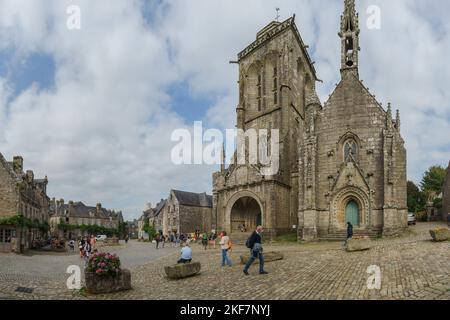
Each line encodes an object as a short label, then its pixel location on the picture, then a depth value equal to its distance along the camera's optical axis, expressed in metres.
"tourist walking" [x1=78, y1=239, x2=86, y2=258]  23.61
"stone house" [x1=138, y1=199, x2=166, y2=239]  65.00
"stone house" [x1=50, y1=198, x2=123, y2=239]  70.25
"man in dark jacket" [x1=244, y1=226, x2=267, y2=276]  11.94
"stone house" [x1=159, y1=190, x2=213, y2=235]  55.78
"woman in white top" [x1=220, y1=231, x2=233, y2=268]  14.89
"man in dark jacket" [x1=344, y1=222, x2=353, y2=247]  19.62
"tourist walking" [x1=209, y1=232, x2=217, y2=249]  28.89
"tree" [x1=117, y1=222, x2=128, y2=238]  86.69
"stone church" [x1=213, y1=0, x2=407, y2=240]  23.58
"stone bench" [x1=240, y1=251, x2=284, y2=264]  14.76
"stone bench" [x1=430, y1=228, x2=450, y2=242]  16.28
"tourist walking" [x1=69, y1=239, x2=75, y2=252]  33.19
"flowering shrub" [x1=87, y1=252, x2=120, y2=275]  10.70
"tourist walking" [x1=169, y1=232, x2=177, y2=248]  37.34
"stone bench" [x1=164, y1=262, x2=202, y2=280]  12.51
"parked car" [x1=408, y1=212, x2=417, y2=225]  32.09
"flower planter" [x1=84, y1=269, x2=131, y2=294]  10.64
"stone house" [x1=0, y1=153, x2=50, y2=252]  27.11
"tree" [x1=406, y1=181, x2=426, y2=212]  48.16
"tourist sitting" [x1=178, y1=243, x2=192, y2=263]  13.99
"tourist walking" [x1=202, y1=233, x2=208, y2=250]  27.10
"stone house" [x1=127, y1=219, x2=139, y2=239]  103.69
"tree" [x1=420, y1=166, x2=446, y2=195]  50.25
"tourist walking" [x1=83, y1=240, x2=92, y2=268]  20.20
